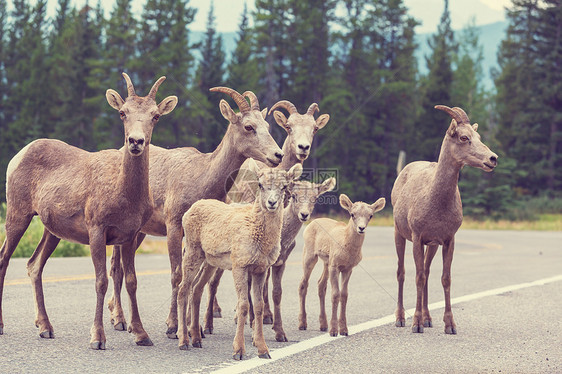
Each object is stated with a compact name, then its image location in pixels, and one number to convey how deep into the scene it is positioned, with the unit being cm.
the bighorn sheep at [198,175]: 1772
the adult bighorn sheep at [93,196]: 1587
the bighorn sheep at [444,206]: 1875
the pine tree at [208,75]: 10713
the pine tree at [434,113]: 10012
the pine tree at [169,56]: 10871
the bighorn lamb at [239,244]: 1528
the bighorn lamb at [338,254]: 1817
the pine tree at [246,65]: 10656
